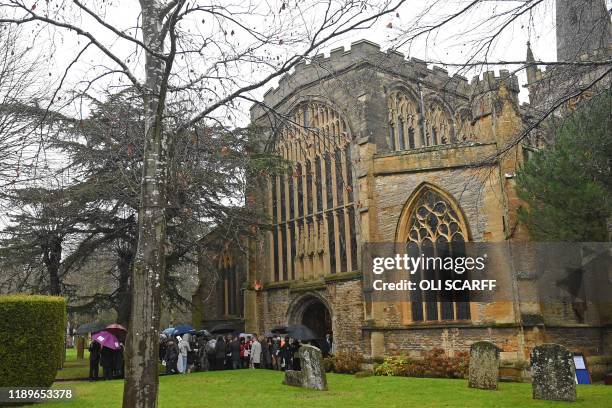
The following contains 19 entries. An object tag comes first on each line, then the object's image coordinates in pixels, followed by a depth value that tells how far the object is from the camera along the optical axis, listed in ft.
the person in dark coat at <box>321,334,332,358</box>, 67.31
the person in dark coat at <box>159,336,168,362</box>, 71.89
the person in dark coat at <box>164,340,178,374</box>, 65.00
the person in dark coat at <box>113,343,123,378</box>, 56.56
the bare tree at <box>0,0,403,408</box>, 20.07
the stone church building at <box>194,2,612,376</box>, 55.21
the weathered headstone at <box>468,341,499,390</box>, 42.04
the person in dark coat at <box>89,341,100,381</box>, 54.29
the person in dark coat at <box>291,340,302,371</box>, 60.83
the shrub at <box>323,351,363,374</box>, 59.72
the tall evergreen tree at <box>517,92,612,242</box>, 37.73
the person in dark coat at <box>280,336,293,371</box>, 64.28
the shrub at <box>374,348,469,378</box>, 52.42
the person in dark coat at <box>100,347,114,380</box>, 55.21
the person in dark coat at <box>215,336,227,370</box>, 67.62
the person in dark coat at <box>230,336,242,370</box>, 67.92
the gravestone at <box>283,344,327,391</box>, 44.45
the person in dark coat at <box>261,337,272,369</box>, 68.18
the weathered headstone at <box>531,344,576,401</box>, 36.40
